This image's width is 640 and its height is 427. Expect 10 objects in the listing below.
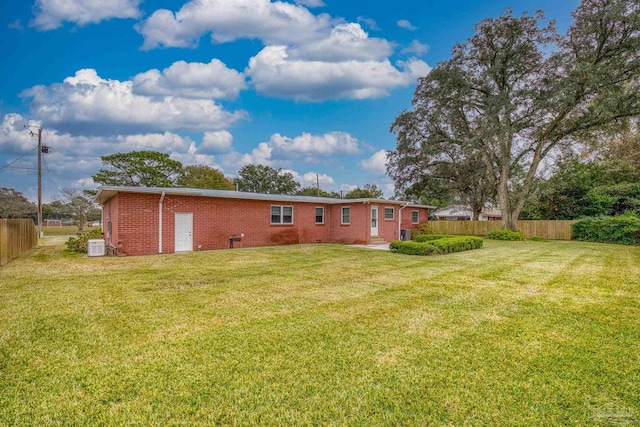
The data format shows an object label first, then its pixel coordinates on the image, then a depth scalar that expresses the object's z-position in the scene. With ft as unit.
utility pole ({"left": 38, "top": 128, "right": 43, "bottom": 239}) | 77.20
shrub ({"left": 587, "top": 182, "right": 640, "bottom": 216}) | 63.71
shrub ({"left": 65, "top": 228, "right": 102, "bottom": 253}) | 42.63
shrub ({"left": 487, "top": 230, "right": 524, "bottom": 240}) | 67.35
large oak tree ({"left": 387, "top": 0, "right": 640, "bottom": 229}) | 59.72
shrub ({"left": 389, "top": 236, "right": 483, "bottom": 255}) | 39.55
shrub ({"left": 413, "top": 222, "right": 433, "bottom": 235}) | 70.64
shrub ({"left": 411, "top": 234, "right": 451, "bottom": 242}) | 52.61
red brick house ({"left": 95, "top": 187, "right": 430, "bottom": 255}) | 39.63
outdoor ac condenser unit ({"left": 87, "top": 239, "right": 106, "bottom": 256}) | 38.29
